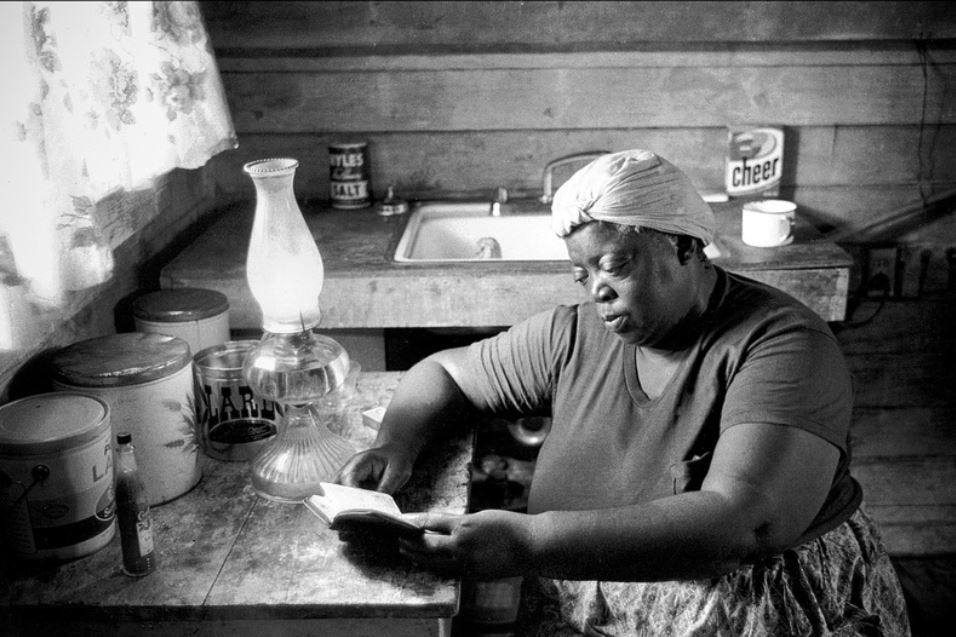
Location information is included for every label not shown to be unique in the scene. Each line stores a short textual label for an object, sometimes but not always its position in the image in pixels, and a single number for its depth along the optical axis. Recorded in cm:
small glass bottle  124
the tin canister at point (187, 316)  177
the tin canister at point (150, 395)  140
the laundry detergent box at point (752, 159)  250
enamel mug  212
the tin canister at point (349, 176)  249
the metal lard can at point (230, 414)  157
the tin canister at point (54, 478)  124
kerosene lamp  139
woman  123
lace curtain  123
